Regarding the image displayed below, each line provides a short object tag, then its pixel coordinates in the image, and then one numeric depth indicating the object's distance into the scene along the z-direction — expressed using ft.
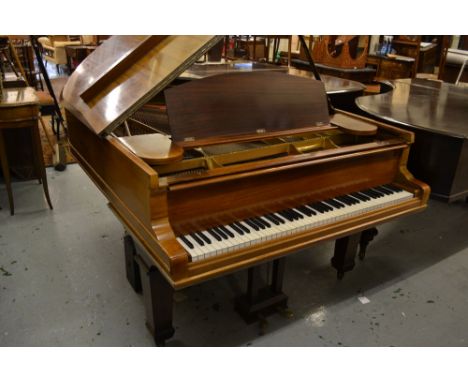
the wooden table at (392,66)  20.56
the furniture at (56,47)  30.22
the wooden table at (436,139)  7.24
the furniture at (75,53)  25.82
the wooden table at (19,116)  9.79
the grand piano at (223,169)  5.52
